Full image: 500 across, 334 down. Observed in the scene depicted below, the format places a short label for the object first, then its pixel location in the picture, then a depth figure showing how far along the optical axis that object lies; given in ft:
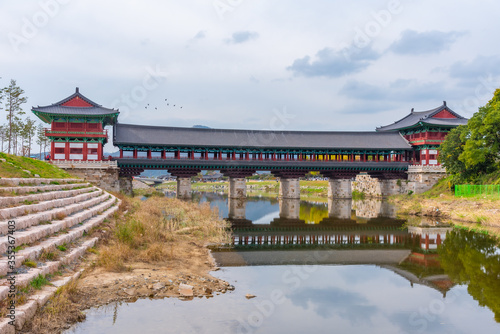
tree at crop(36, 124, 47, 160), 246.39
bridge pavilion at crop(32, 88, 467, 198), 159.22
